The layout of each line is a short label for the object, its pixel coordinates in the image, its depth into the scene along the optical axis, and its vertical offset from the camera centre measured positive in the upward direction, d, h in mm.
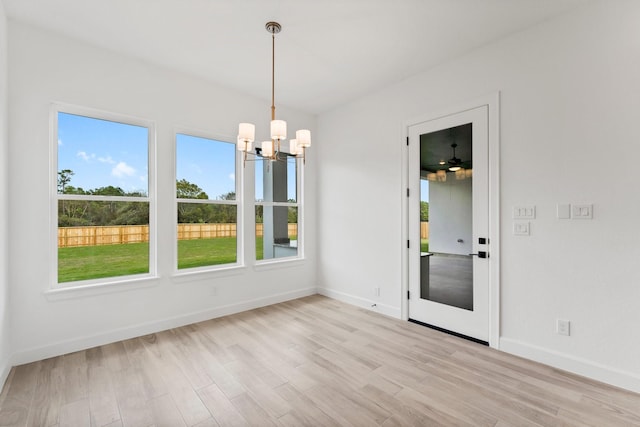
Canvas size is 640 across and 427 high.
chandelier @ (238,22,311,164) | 2439 +665
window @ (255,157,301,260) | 4449 +67
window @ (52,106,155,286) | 2975 +195
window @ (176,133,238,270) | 3734 +164
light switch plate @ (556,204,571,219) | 2539 +23
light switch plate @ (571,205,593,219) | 2438 +21
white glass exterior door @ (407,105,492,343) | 3064 -102
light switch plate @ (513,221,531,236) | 2764 -137
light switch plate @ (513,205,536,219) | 2734 +16
